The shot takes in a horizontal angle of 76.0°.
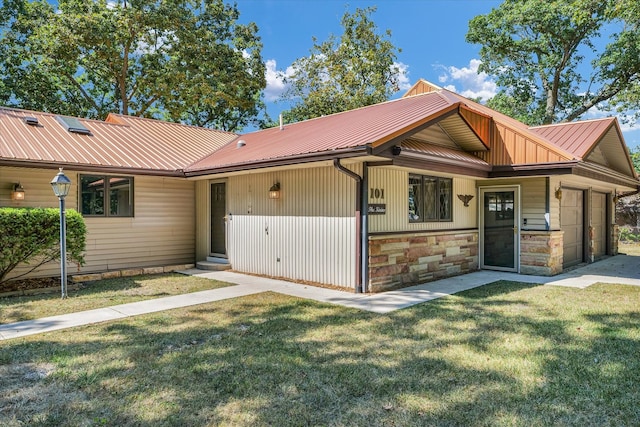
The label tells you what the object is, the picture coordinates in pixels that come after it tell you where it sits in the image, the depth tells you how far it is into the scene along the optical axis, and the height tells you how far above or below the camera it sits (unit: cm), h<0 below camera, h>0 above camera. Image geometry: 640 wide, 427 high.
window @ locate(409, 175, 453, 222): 802 +30
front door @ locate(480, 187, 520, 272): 932 -37
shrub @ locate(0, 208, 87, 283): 671 -37
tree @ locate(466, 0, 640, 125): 1836 +758
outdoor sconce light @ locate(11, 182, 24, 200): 754 +40
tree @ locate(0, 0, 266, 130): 1784 +738
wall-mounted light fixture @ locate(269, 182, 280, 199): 829 +46
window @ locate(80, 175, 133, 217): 862 +42
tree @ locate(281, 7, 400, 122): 2269 +813
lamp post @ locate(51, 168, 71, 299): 649 +4
